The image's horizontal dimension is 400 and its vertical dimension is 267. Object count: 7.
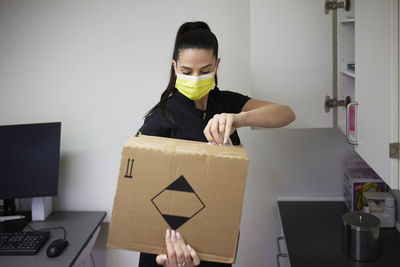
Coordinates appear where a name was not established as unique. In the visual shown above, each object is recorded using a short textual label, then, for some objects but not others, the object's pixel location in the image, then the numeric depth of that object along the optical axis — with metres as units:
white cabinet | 1.96
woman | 1.53
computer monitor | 2.31
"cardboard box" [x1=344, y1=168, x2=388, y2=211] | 2.26
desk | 1.94
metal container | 1.78
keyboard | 2.01
